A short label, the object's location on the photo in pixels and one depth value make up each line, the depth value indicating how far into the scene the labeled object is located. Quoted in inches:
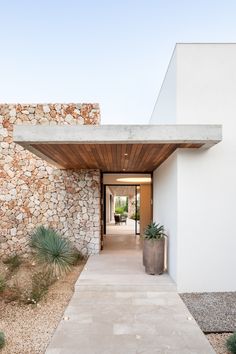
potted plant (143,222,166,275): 263.1
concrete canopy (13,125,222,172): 200.5
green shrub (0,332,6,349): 145.8
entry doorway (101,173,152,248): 458.3
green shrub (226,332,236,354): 136.8
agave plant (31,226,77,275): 281.1
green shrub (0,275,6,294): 222.8
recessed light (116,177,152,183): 465.7
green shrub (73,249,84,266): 337.1
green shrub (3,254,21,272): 319.9
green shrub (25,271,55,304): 215.0
